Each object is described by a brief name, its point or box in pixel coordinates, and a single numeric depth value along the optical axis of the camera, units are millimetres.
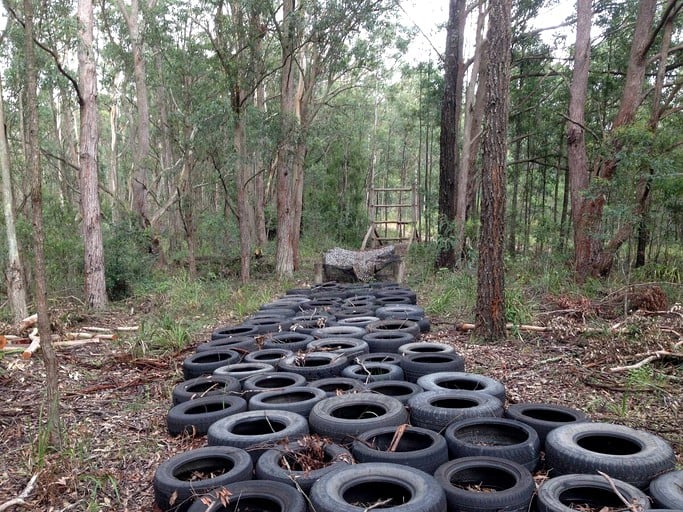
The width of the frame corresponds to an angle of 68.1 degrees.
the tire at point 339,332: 6781
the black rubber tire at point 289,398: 4336
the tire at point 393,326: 6875
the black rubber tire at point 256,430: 3707
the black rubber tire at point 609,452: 3111
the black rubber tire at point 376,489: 2785
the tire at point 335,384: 4906
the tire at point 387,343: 6141
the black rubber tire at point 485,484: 2850
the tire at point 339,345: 5922
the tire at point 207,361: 5609
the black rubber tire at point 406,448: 3342
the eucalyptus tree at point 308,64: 12211
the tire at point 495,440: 3443
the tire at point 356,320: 7473
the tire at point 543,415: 3846
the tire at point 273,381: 4973
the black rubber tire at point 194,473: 3084
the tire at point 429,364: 5211
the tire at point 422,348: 5910
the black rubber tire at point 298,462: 3129
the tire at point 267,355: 5898
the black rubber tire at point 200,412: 4289
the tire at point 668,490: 2760
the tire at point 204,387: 4848
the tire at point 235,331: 7180
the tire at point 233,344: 6359
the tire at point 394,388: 4777
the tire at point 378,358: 5539
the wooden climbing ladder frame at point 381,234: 17712
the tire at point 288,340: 6398
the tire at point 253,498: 2879
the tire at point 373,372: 4992
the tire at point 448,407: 4016
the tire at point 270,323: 7367
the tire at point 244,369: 5398
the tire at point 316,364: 5301
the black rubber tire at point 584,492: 2877
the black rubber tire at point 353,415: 3809
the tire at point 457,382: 4742
